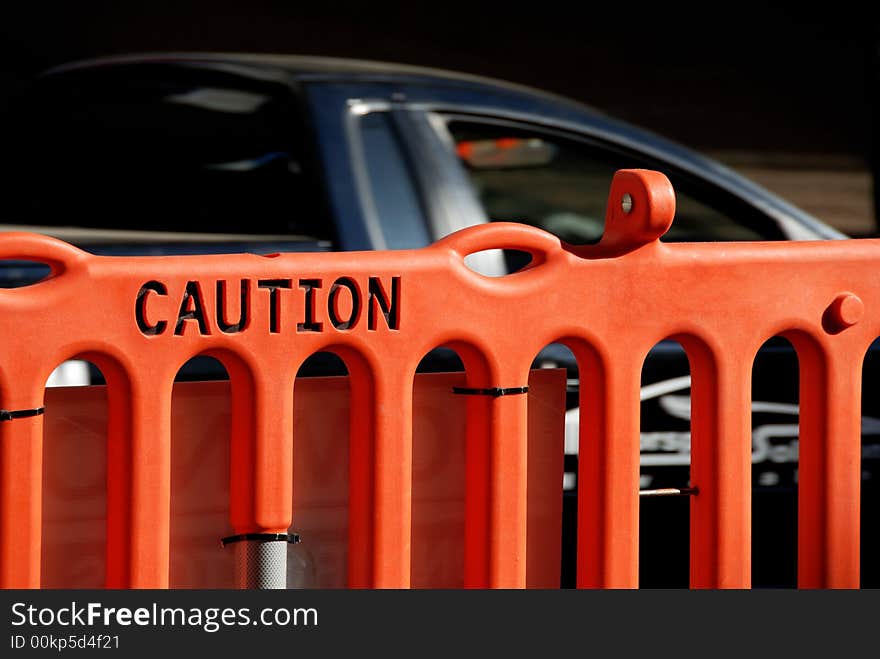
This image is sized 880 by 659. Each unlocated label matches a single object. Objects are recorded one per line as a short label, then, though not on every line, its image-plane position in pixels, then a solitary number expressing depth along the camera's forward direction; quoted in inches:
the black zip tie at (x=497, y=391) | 232.2
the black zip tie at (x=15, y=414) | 212.1
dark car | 321.1
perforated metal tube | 228.1
